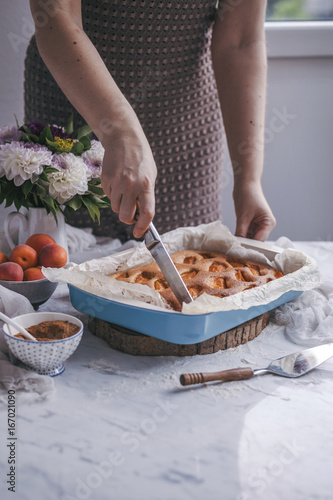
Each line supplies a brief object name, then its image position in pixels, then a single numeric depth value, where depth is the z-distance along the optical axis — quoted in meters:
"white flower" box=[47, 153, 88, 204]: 1.07
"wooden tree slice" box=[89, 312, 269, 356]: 0.86
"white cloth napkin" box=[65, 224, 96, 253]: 1.34
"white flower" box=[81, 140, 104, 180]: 1.13
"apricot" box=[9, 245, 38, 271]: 1.02
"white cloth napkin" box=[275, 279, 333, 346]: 0.95
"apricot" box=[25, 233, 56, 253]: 1.08
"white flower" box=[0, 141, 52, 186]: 1.04
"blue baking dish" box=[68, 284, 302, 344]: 0.81
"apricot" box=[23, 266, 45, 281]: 0.99
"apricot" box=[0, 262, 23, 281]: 0.97
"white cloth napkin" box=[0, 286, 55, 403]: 0.74
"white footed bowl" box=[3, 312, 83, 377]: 0.75
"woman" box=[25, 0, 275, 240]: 1.37
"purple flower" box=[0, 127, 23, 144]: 1.13
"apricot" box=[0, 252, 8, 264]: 1.02
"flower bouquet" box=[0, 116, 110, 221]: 1.05
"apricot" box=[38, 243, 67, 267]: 1.03
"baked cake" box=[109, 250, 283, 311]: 0.96
